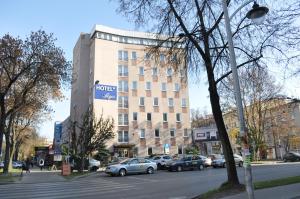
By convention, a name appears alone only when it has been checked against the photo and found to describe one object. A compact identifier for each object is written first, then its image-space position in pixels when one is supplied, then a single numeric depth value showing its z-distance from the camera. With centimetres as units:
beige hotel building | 4000
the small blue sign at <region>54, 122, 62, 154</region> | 2583
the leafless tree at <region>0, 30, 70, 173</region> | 2035
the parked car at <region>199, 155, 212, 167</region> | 2660
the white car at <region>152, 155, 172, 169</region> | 2701
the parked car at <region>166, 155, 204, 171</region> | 2462
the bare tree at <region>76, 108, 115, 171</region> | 2466
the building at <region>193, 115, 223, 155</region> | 3605
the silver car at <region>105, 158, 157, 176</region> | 2104
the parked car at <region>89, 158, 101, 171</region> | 2802
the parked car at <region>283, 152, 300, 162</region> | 3488
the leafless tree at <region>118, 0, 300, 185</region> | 1056
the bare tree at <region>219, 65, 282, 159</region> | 3342
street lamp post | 627
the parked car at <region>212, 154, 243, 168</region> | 2711
